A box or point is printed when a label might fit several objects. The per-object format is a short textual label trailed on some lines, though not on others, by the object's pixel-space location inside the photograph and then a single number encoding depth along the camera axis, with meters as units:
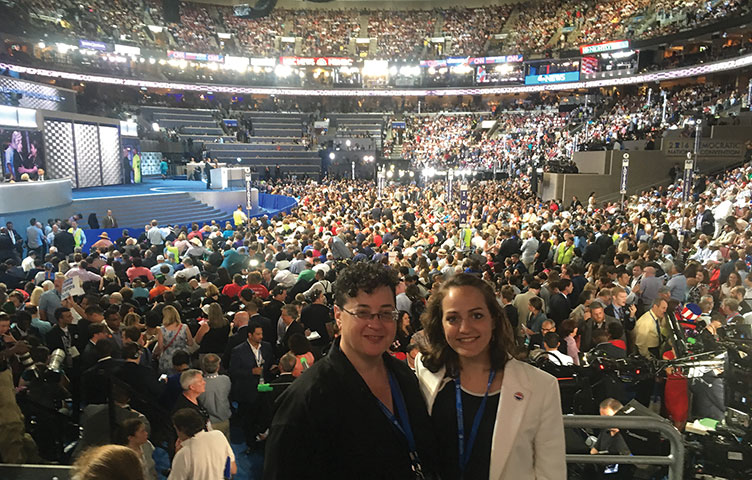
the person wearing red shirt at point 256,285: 7.25
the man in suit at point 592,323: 5.74
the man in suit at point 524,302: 6.54
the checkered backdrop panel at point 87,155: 22.11
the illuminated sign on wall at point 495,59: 39.78
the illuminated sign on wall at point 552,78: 36.00
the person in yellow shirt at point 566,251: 10.11
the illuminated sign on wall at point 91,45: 32.12
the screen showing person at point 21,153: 17.89
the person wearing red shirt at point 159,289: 7.31
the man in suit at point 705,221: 12.27
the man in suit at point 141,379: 4.35
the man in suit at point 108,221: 15.34
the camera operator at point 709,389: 3.97
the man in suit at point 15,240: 11.56
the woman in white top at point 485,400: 1.83
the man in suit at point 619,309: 6.30
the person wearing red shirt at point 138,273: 8.64
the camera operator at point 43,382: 4.45
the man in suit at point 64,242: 12.04
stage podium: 23.47
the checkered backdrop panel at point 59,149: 20.12
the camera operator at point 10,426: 3.86
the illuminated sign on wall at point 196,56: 38.59
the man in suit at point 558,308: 6.62
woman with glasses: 1.59
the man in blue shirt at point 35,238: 12.28
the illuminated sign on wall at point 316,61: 42.47
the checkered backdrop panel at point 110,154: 24.06
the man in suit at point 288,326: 5.68
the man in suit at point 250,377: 4.95
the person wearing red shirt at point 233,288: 7.40
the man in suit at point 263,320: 5.83
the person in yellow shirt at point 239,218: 17.91
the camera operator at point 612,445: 3.65
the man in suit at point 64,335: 5.56
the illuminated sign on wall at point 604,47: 33.07
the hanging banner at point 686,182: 13.69
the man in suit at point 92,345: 4.86
